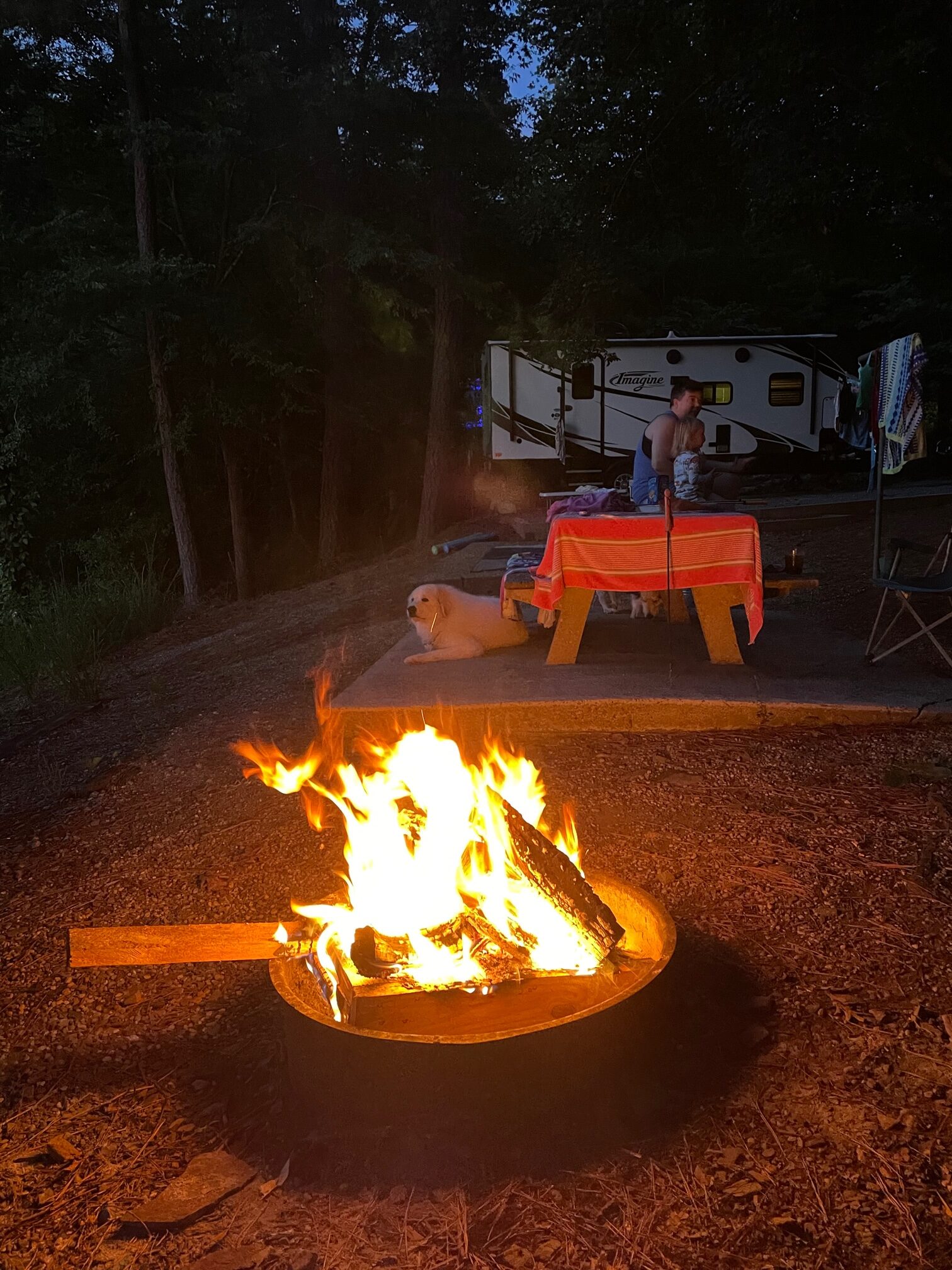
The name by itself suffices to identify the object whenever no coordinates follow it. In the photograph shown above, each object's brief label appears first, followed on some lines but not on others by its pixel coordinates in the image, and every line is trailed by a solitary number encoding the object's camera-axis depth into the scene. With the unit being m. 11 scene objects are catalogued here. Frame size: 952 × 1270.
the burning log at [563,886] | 2.42
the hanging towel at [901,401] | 5.48
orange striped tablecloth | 5.12
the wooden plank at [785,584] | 5.68
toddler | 6.48
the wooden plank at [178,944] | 2.61
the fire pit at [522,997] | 2.32
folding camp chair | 5.16
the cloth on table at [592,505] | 6.22
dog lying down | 5.58
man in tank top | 6.47
